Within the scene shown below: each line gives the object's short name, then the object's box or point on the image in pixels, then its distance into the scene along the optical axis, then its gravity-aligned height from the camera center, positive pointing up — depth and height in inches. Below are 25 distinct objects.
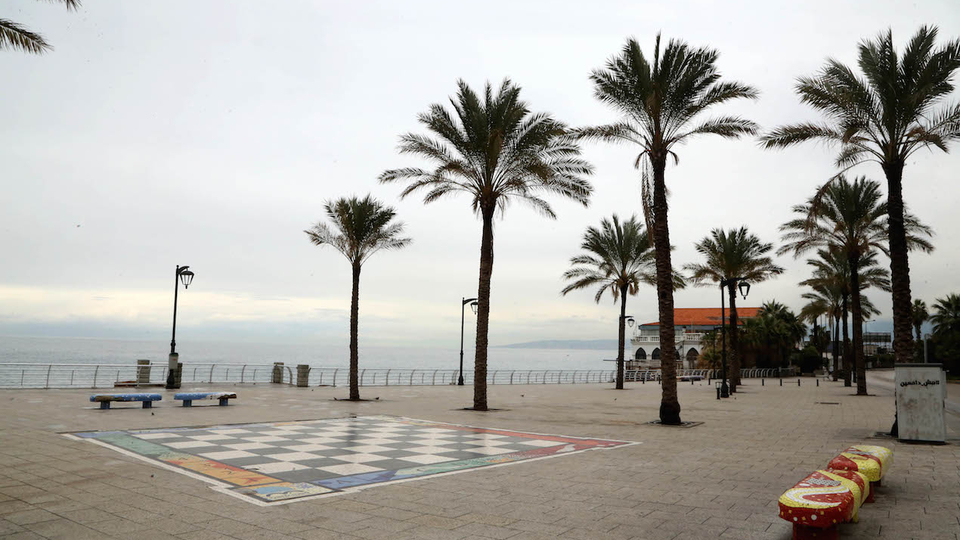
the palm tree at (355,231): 946.7 +162.7
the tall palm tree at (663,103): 665.6 +264.3
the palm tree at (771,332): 2300.7 +57.0
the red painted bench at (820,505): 193.6 -50.1
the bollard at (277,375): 1285.4 -84.2
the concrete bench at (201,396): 717.3 -74.8
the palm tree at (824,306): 1888.9 +133.3
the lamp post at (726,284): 1328.7 +132.4
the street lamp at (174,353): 1018.1 -35.3
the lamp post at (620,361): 1393.5 -39.8
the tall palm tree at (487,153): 812.6 +251.1
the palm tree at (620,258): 1364.4 +189.9
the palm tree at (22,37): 357.1 +168.7
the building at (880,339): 4104.3 +74.7
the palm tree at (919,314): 3004.4 +181.0
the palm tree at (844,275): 1365.7 +169.9
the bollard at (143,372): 1075.3 -71.4
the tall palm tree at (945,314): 2407.7 +151.8
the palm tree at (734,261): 1441.9 +199.1
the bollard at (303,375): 1200.8 -77.5
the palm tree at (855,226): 1063.6 +214.3
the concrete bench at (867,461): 269.3 -51.0
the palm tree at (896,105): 567.2 +234.4
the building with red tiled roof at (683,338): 3107.8 +30.9
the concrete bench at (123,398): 635.5 -70.7
